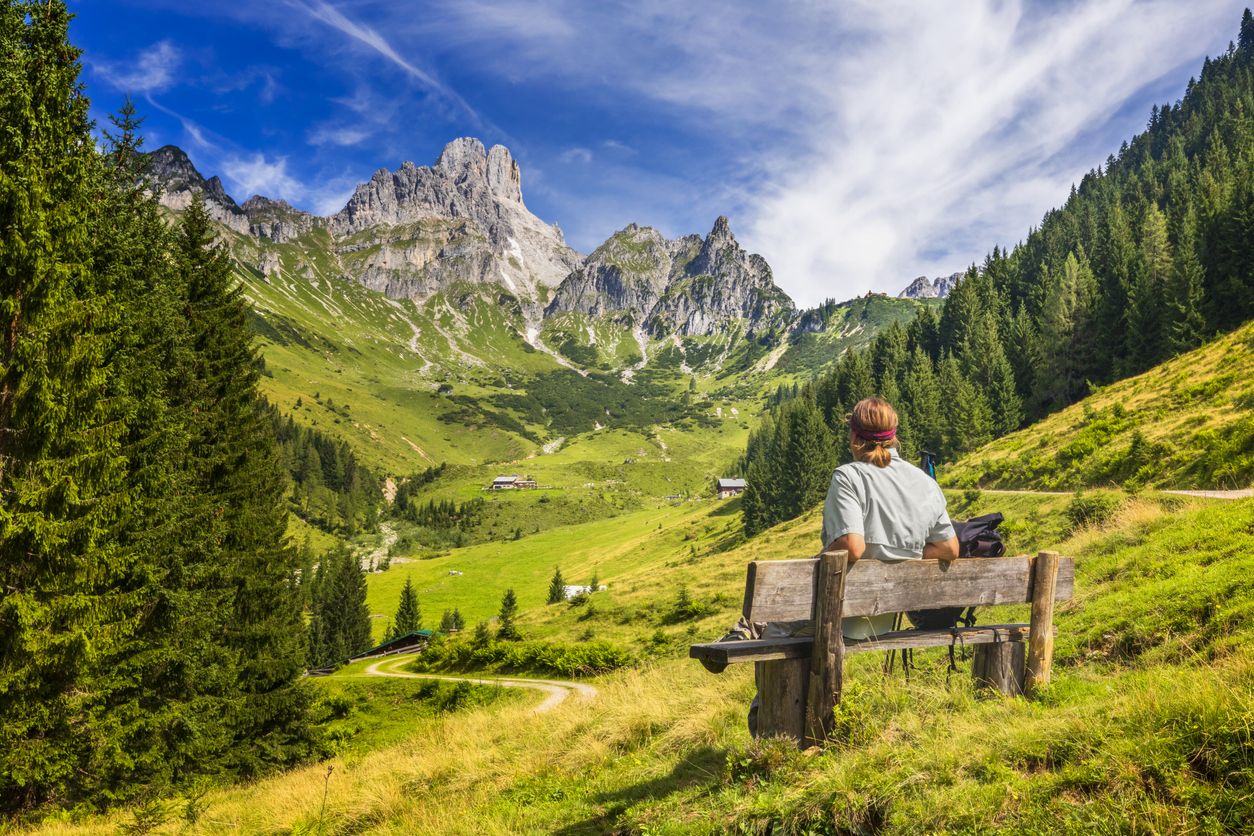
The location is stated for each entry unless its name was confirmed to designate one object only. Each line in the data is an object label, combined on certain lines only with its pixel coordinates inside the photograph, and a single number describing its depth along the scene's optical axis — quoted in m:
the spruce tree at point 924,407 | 77.50
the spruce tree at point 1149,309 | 63.31
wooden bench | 4.79
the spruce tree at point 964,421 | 70.81
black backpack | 6.09
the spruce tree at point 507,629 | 45.94
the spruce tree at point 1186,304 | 58.72
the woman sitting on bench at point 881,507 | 5.30
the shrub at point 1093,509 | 19.02
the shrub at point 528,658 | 32.59
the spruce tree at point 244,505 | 19.92
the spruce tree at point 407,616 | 86.19
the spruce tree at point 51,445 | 11.70
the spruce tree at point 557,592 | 83.88
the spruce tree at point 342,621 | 81.12
